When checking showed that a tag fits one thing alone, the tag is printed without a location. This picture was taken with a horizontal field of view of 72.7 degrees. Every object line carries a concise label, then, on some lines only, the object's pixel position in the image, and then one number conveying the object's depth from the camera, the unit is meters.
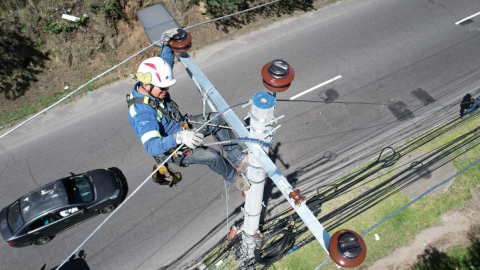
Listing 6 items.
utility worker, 4.95
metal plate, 5.93
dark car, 7.86
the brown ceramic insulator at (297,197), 3.11
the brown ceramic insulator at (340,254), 2.78
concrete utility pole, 3.29
